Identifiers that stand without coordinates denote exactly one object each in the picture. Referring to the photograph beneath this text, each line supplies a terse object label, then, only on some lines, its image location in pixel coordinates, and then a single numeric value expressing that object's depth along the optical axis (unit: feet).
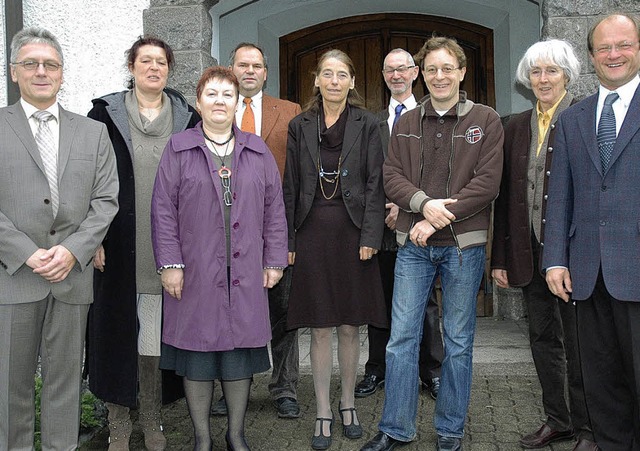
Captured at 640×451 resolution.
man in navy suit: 10.35
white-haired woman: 12.51
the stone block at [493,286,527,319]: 22.68
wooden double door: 25.14
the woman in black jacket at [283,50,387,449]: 13.16
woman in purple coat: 11.87
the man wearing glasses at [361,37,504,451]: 12.16
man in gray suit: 11.02
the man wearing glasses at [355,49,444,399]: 15.52
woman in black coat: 12.87
